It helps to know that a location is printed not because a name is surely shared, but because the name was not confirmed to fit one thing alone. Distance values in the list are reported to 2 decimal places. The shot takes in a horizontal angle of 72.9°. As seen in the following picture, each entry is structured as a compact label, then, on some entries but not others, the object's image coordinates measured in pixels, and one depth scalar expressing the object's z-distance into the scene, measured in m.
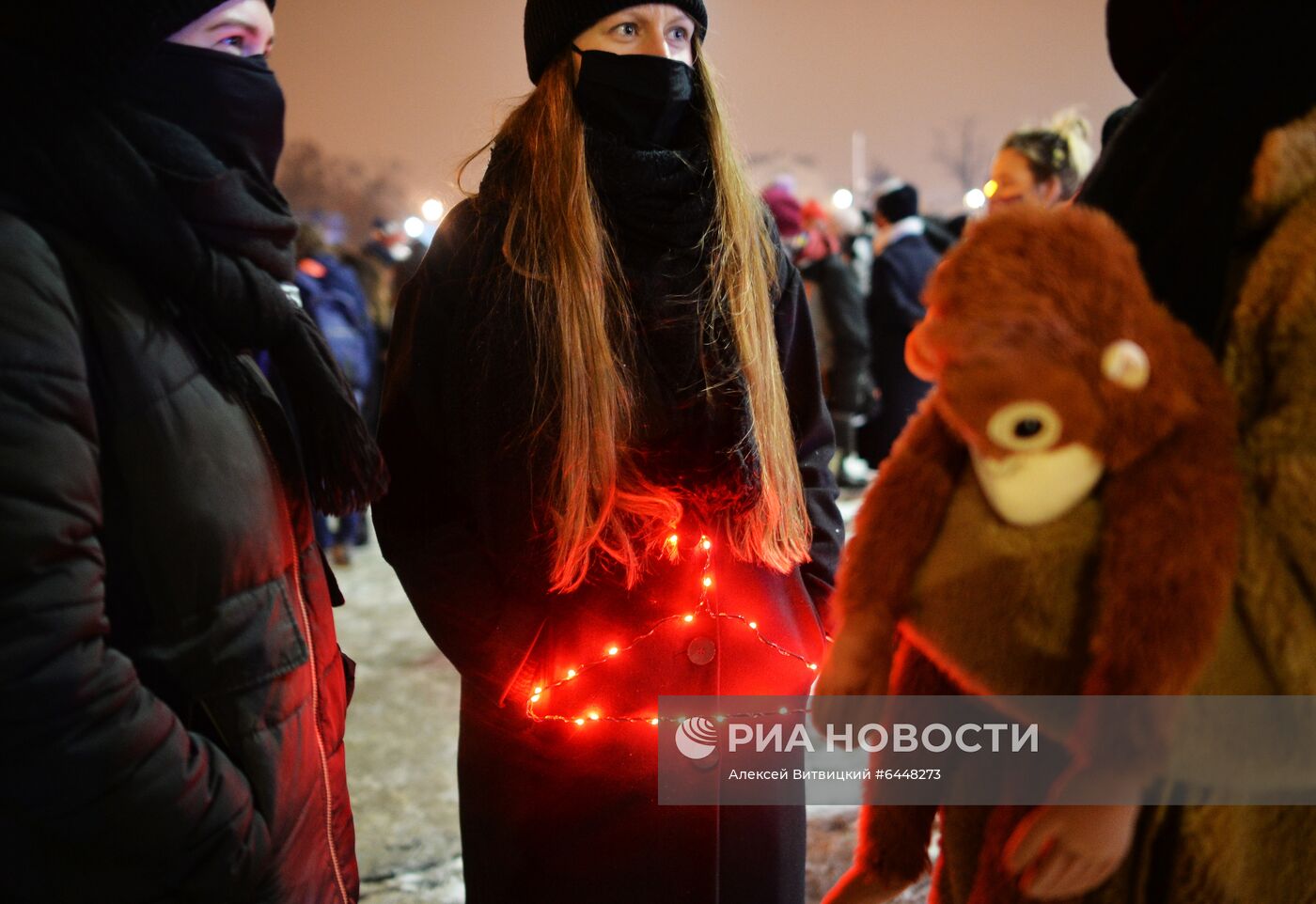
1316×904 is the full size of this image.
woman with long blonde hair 1.41
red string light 1.40
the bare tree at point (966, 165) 22.14
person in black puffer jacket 0.83
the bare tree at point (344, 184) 24.73
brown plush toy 0.74
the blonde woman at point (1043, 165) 3.18
